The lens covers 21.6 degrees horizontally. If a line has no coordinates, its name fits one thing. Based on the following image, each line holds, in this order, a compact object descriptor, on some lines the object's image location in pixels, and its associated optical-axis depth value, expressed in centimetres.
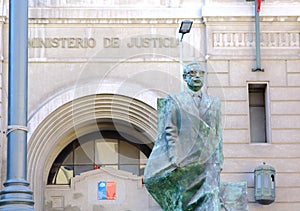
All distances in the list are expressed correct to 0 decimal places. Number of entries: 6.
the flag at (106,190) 2188
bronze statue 855
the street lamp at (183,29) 1888
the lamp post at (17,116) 933
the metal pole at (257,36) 2025
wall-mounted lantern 1931
